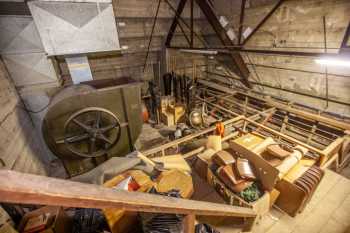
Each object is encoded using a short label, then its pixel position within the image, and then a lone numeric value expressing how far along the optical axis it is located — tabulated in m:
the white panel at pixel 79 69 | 3.23
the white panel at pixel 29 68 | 2.55
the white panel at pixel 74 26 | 2.46
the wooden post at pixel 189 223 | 0.78
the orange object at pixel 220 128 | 2.59
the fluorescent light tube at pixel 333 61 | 1.71
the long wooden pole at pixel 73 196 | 0.36
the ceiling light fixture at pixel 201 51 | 2.91
